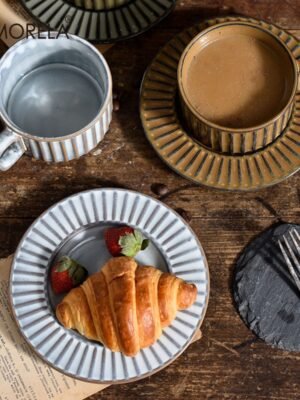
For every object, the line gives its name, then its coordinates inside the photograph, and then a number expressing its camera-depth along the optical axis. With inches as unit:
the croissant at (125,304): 40.4
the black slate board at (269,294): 43.8
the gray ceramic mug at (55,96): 42.5
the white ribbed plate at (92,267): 42.3
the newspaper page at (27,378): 43.7
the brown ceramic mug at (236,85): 42.1
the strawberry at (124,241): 42.6
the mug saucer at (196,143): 43.8
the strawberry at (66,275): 42.4
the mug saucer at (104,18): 45.8
